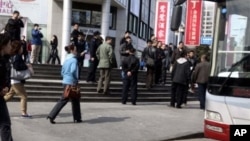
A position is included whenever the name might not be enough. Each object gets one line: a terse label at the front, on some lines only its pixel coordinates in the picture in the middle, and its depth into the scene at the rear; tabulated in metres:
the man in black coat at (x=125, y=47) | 15.83
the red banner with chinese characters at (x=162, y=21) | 30.05
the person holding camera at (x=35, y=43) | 21.73
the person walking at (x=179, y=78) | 15.44
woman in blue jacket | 10.84
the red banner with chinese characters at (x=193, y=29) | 25.11
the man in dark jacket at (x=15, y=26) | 13.58
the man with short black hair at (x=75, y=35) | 17.45
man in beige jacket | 15.72
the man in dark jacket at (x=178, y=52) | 16.45
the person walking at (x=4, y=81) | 6.46
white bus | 6.91
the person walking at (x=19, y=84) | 10.54
